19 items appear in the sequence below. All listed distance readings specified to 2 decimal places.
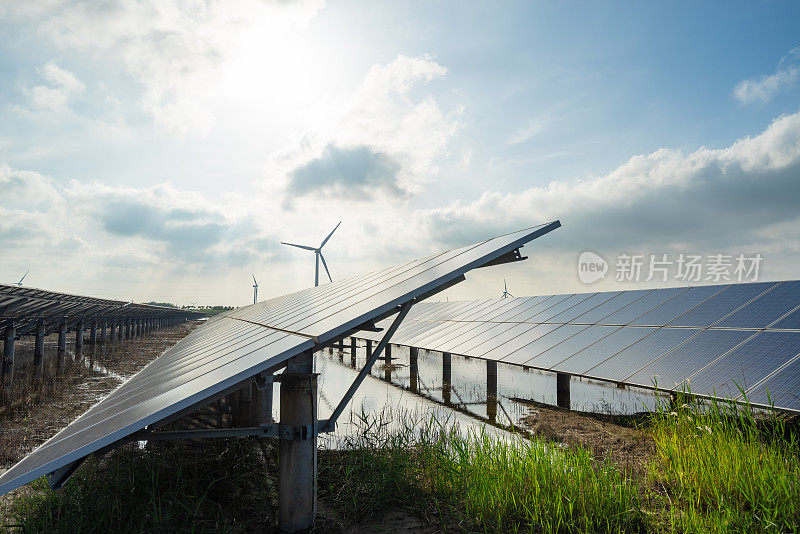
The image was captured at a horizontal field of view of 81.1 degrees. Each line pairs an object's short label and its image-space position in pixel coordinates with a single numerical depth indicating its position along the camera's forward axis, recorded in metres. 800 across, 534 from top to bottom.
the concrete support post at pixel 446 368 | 21.84
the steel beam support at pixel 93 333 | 37.47
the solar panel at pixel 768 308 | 12.80
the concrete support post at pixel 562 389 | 15.72
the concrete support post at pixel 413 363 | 24.40
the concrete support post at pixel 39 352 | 22.34
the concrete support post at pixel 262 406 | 10.94
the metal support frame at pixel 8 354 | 19.38
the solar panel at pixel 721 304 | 14.26
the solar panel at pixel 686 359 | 11.30
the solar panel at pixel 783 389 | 8.80
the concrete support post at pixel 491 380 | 17.86
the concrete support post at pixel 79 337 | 30.56
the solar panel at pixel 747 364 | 10.05
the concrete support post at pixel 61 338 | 28.10
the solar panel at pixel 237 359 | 3.90
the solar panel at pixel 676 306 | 15.52
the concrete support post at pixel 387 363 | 24.01
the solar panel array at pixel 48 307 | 19.94
